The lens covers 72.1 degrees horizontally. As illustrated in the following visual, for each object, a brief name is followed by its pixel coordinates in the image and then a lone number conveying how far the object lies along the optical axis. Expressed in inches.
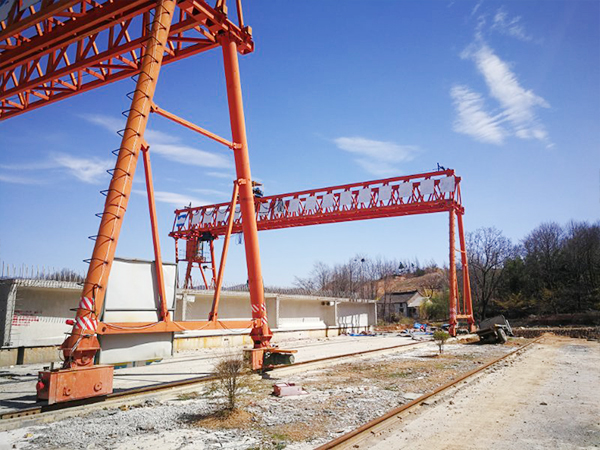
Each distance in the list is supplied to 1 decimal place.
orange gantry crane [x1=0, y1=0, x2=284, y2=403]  262.4
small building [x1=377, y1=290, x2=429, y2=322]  2350.9
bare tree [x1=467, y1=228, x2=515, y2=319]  1761.8
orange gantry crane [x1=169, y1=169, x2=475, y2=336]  973.2
